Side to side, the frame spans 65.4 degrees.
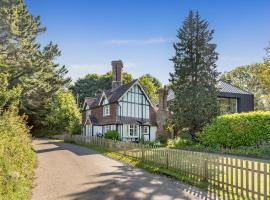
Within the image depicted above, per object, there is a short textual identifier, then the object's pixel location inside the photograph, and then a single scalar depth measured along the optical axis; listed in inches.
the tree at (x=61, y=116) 1588.4
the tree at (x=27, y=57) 714.2
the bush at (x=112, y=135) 1057.3
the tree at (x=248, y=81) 1765.6
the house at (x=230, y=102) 1202.9
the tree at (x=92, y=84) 2370.6
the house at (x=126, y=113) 1159.3
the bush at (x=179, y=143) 869.0
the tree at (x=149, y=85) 2100.3
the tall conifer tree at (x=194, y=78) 852.9
